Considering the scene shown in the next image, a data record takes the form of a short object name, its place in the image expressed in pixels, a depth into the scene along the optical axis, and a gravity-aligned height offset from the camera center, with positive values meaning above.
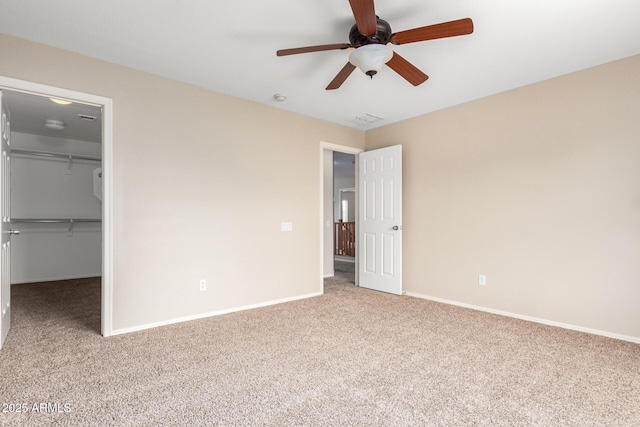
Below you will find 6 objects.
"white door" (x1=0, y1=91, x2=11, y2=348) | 2.63 -0.09
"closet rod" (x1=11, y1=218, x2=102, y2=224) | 5.33 -0.04
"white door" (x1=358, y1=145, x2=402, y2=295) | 4.55 -0.02
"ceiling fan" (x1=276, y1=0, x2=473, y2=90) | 1.92 +1.16
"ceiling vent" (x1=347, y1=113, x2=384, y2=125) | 4.47 +1.39
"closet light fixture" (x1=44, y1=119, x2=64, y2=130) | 4.63 +1.36
